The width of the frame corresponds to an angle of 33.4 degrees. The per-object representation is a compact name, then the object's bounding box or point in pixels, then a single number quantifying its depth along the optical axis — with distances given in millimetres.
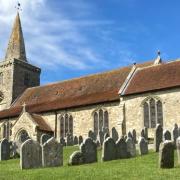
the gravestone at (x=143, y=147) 14212
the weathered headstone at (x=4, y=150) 15892
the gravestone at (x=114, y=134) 19272
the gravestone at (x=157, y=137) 14803
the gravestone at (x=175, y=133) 16184
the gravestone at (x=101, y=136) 19263
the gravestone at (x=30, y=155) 11526
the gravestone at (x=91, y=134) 20598
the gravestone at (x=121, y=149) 13147
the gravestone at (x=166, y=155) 10106
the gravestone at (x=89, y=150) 12336
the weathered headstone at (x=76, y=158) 11919
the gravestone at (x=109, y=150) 12602
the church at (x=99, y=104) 22552
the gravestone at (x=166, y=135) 14387
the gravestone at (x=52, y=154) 11797
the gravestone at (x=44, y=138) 16937
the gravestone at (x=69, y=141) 22155
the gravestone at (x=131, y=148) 13761
